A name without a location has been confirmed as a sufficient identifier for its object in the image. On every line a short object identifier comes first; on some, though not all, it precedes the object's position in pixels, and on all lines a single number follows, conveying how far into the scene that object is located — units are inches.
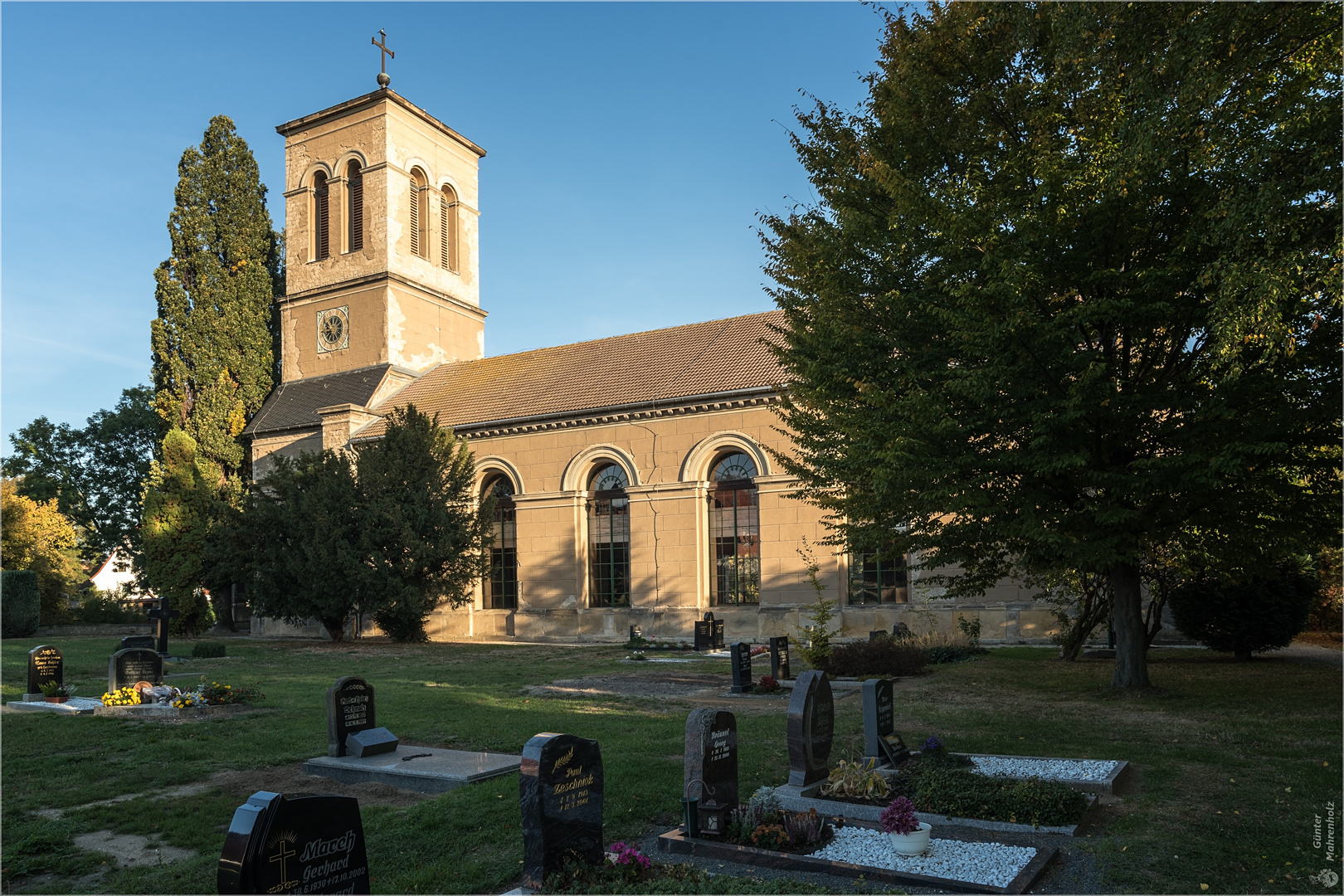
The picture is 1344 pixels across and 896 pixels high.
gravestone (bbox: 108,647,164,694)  534.6
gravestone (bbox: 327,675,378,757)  370.0
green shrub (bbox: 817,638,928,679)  640.4
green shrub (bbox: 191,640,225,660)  872.9
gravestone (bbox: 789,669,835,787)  317.1
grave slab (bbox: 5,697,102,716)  502.3
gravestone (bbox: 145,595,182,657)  845.2
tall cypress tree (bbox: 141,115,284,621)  1456.7
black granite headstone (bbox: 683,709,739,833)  265.9
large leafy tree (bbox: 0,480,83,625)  1407.5
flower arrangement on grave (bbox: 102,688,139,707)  509.0
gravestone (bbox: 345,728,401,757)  365.1
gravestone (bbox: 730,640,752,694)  577.6
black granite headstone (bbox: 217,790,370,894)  162.3
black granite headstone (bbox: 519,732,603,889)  225.1
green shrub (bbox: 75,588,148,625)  1409.9
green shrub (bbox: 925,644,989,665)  732.7
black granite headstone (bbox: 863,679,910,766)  340.5
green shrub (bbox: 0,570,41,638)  1162.6
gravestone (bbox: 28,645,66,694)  545.3
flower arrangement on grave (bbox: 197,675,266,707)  518.6
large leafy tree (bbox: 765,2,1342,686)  351.6
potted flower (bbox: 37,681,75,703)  527.8
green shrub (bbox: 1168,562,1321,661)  671.8
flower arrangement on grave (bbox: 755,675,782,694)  585.3
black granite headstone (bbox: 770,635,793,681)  620.2
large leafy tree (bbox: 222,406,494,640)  1000.9
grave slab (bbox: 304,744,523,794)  329.4
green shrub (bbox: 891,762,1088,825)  265.0
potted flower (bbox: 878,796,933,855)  237.6
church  989.2
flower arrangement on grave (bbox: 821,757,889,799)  292.2
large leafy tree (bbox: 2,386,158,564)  1689.2
